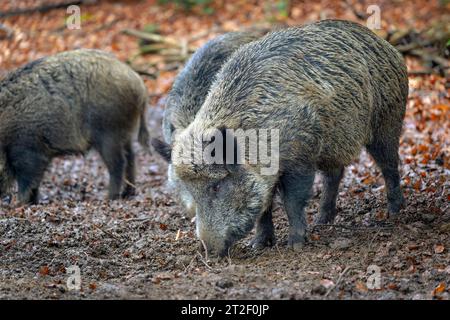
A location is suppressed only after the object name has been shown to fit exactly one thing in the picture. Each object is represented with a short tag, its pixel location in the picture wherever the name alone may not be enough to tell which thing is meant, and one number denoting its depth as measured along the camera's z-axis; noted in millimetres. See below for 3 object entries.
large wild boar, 5277
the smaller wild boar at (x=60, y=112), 8695
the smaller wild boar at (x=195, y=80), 6926
